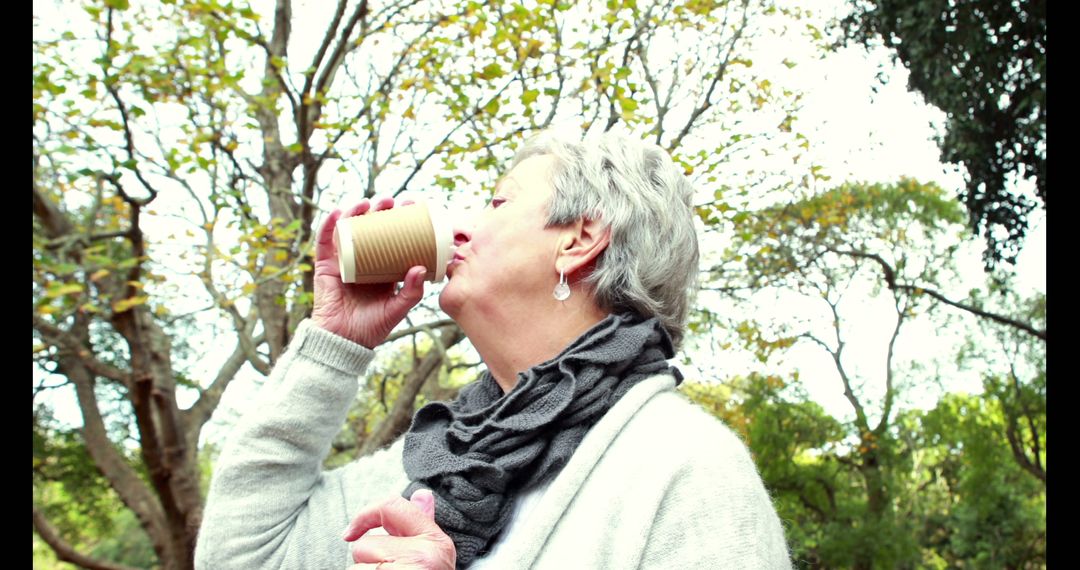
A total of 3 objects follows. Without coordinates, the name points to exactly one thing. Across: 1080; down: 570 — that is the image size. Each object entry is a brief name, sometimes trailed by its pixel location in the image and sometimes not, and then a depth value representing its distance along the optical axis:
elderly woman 1.24
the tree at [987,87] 7.46
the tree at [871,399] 10.50
